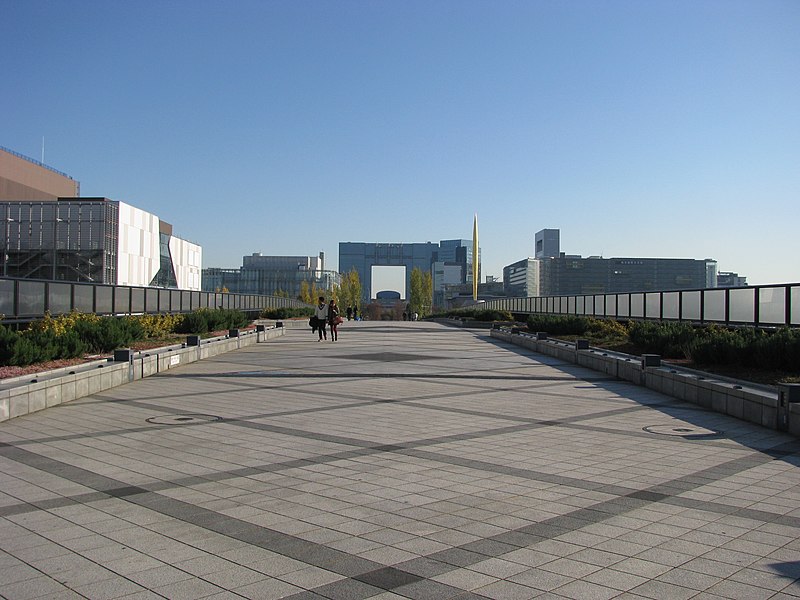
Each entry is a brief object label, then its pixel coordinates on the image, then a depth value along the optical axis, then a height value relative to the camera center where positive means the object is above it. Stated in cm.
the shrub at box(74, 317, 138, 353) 1619 -71
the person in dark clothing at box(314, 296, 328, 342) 2947 -43
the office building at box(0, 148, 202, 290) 6256 +589
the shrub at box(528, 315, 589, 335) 2758 -66
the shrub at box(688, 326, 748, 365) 1367 -77
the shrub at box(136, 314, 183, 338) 2172 -65
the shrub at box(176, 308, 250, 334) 2609 -63
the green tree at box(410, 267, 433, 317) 11925 +237
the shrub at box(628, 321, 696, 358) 1669 -71
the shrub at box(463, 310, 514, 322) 4865 -56
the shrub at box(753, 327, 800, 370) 1238 -70
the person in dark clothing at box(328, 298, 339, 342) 2833 -38
